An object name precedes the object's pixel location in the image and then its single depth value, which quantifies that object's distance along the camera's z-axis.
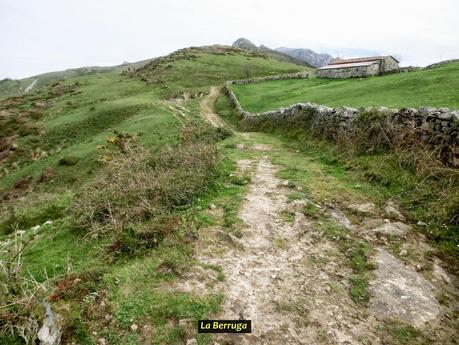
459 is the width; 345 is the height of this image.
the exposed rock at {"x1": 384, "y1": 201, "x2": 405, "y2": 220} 9.09
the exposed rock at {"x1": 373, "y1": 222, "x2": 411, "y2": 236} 8.41
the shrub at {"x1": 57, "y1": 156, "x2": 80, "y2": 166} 26.80
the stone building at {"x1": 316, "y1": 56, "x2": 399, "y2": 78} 42.28
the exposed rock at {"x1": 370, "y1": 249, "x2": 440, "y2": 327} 6.02
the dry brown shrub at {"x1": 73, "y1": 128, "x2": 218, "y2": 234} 9.15
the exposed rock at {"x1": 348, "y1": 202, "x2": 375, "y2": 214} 9.52
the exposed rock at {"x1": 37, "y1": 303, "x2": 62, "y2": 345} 5.06
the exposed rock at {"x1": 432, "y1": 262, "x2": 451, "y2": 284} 6.89
